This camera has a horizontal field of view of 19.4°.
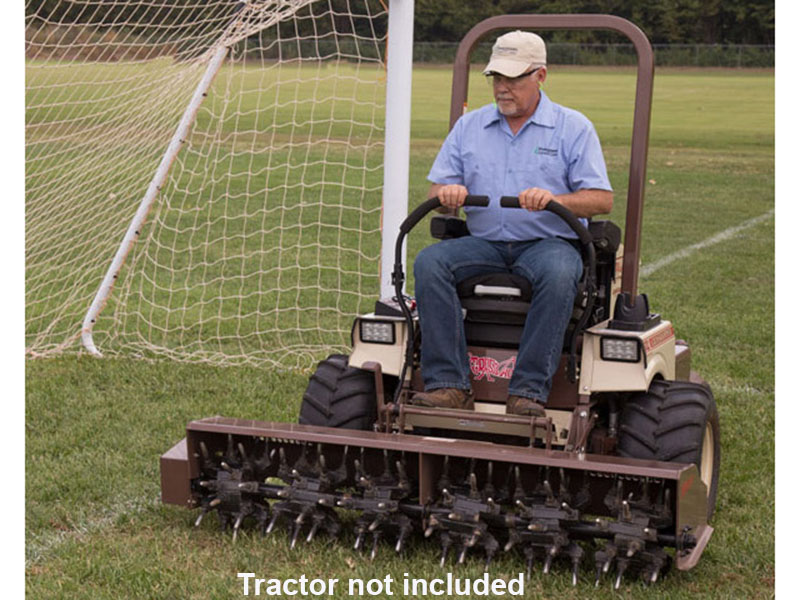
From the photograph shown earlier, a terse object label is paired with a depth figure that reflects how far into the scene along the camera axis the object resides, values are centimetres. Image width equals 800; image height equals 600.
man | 939
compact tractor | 859
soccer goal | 1596
